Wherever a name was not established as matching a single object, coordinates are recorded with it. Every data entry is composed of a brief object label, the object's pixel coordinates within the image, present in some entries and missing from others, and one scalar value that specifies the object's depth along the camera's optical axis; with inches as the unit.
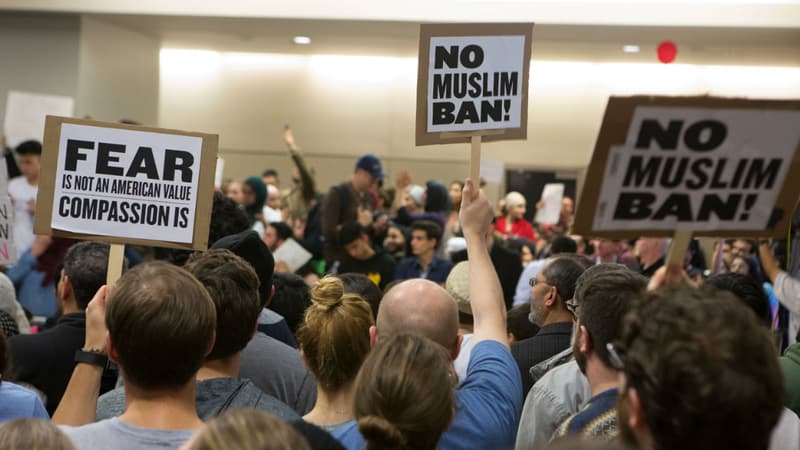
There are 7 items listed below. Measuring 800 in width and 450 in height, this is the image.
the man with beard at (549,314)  173.0
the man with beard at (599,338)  106.6
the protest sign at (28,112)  457.7
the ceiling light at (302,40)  599.0
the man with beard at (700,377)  68.1
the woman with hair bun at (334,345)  114.7
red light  531.5
